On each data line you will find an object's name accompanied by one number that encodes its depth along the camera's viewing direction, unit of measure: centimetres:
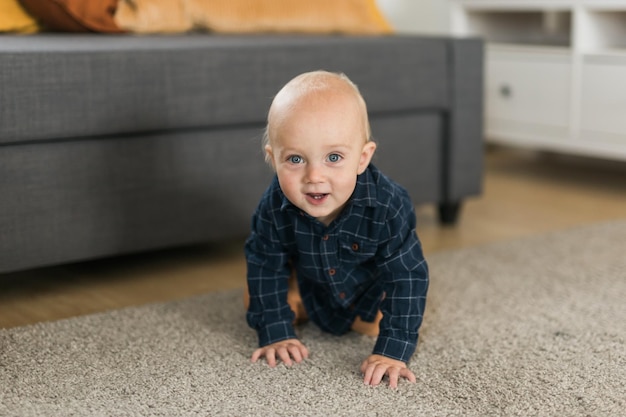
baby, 107
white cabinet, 224
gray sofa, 140
